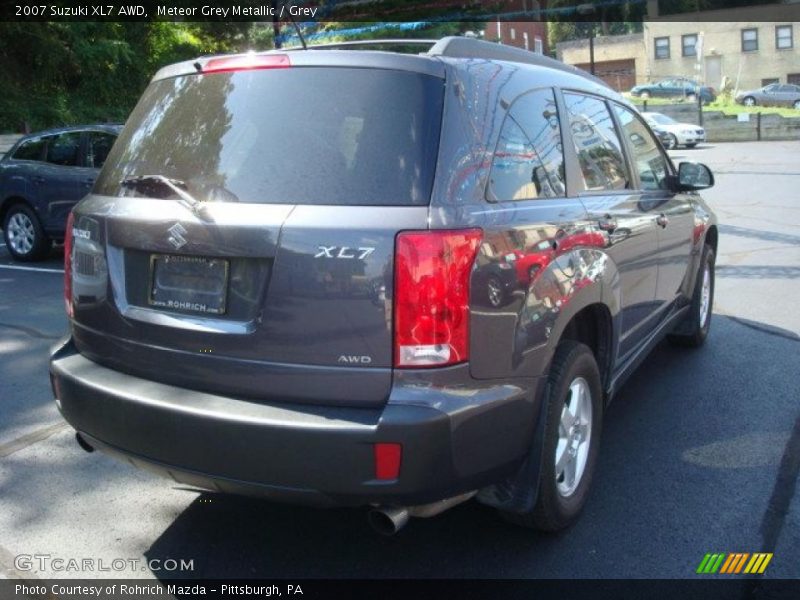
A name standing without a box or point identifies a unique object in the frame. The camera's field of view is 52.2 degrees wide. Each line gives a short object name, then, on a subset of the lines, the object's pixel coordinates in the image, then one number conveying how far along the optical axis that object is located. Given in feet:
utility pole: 59.43
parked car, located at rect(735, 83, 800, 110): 148.36
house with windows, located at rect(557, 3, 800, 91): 173.88
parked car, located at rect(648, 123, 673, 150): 106.22
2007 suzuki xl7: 8.42
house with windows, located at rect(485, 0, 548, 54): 136.26
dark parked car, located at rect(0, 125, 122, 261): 32.42
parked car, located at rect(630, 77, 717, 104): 152.25
